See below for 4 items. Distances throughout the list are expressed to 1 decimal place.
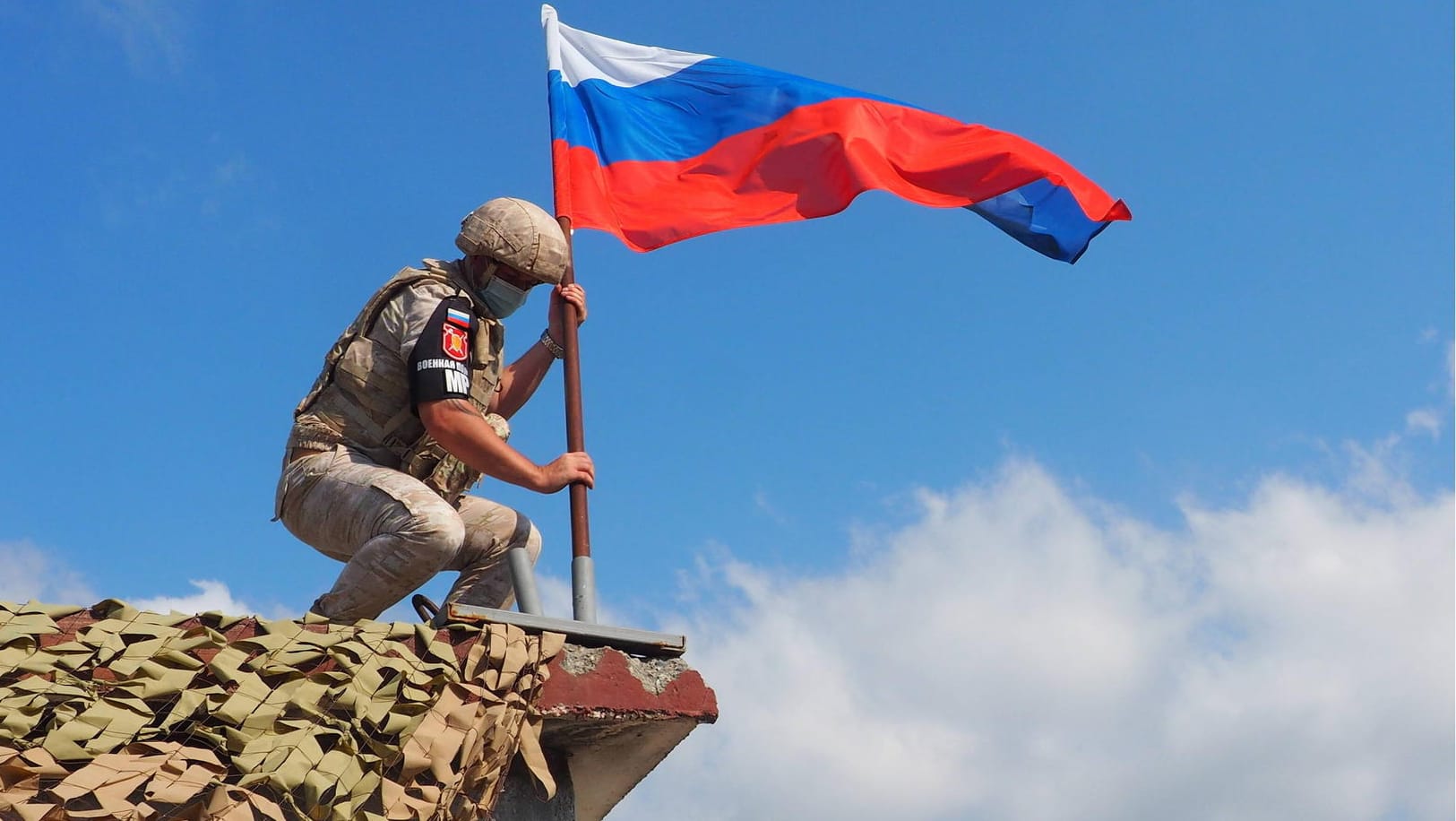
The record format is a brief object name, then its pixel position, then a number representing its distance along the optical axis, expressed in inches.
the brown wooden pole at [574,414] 203.9
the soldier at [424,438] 190.2
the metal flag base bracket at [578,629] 171.2
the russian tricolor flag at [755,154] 270.8
